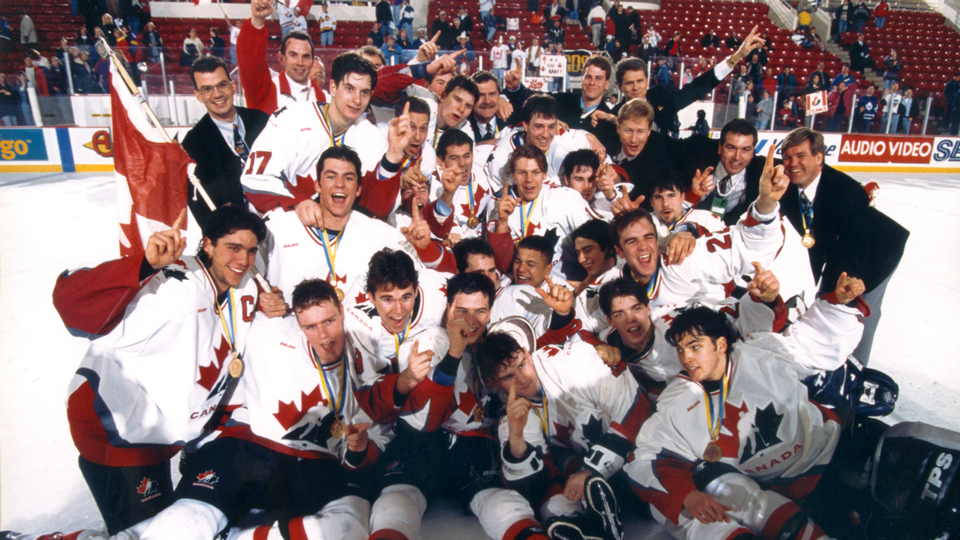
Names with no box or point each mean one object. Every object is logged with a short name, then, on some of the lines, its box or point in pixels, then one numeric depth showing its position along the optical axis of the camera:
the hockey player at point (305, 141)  3.25
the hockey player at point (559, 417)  2.33
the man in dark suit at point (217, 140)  3.73
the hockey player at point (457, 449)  2.22
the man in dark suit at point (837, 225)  3.29
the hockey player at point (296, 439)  2.18
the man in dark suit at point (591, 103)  4.69
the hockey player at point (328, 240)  2.98
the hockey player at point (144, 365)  1.98
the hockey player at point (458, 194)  3.69
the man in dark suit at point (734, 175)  3.83
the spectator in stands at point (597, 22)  15.64
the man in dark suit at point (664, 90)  4.62
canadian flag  2.79
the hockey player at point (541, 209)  3.86
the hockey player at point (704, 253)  3.08
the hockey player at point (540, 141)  4.23
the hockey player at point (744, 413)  2.23
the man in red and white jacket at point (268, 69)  3.78
